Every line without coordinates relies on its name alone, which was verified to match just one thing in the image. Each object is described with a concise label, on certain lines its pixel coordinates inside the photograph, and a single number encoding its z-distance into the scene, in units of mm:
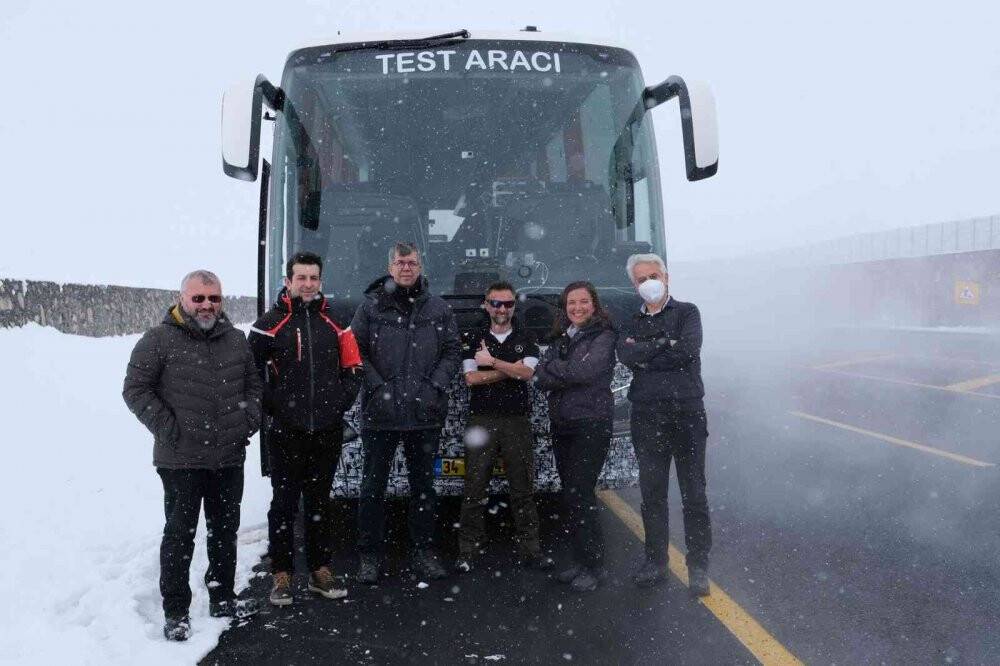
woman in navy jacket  5082
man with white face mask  4926
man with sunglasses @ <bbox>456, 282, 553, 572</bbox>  5328
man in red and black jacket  4848
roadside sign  26719
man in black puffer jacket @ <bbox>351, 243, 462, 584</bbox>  5172
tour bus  5824
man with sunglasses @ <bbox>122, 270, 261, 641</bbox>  4309
